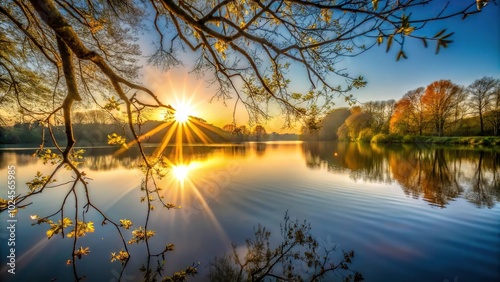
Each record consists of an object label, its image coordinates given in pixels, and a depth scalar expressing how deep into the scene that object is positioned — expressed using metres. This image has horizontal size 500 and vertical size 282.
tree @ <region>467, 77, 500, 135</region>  40.44
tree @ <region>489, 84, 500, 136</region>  40.06
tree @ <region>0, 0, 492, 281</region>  2.06
